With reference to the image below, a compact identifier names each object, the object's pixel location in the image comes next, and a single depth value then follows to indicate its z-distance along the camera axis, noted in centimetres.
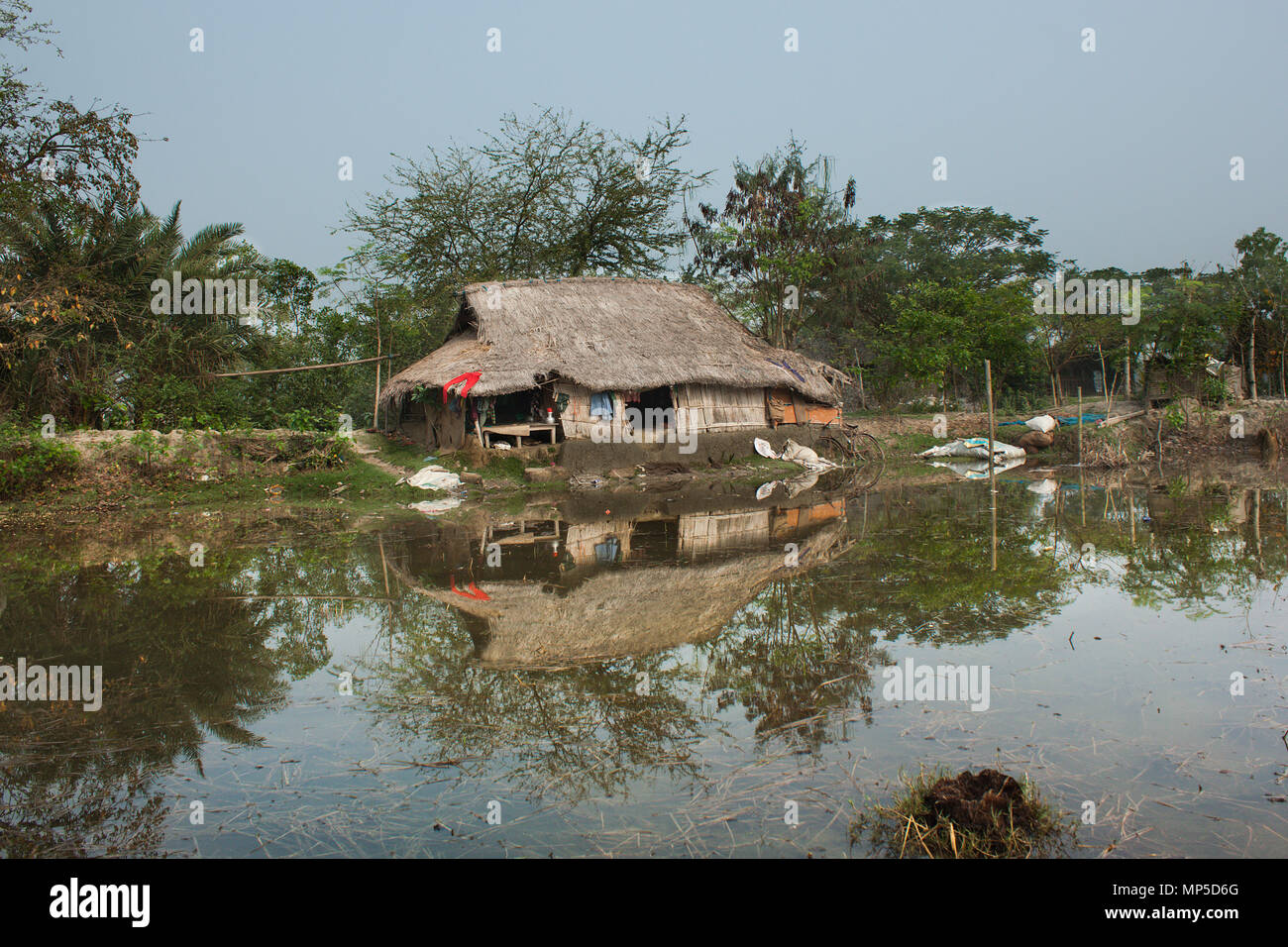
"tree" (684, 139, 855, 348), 2442
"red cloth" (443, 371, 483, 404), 1486
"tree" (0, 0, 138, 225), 1218
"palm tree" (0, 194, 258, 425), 1345
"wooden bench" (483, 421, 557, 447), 1570
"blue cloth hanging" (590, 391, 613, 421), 1622
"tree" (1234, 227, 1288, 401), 2125
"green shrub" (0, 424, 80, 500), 1177
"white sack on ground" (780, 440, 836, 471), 1756
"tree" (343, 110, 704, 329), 2191
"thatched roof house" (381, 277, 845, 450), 1573
